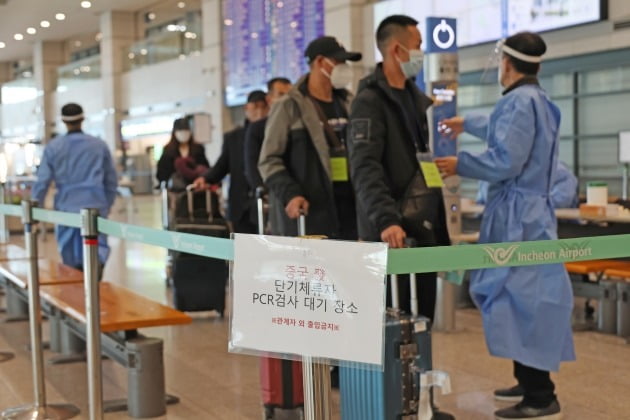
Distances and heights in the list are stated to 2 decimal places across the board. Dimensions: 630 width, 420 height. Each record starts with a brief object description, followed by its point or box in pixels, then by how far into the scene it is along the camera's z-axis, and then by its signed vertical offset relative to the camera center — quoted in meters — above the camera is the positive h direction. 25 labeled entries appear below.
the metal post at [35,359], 3.93 -0.84
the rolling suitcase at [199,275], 5.71 -0.69
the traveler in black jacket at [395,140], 3.43 +0.11
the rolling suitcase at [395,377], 3.01 -0.74
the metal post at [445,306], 5.66 -0.92
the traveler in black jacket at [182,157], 7.50 +0.14
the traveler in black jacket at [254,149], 5.68 +0.15
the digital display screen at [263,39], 15.05 +2.48
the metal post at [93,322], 3.29 -0.57
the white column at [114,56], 24.50 +3.40
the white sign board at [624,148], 7.77 +0.13
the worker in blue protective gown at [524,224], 3.49 -0.24
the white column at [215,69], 18.33 +2.22
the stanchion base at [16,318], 6.54 -1.09
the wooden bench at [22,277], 5.15 -0.62
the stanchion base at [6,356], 5.20 -1.10
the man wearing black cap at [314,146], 4.15 +0.11
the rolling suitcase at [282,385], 3.54 -0.89
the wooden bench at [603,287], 5.54 -0.82
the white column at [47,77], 30.25 +3.51
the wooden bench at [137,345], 3.84 -0.81
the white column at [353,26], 13.67 +2.28
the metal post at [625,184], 7.71 -0.20
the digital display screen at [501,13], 9.91 +1.85
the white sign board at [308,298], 1.84 -0.28
